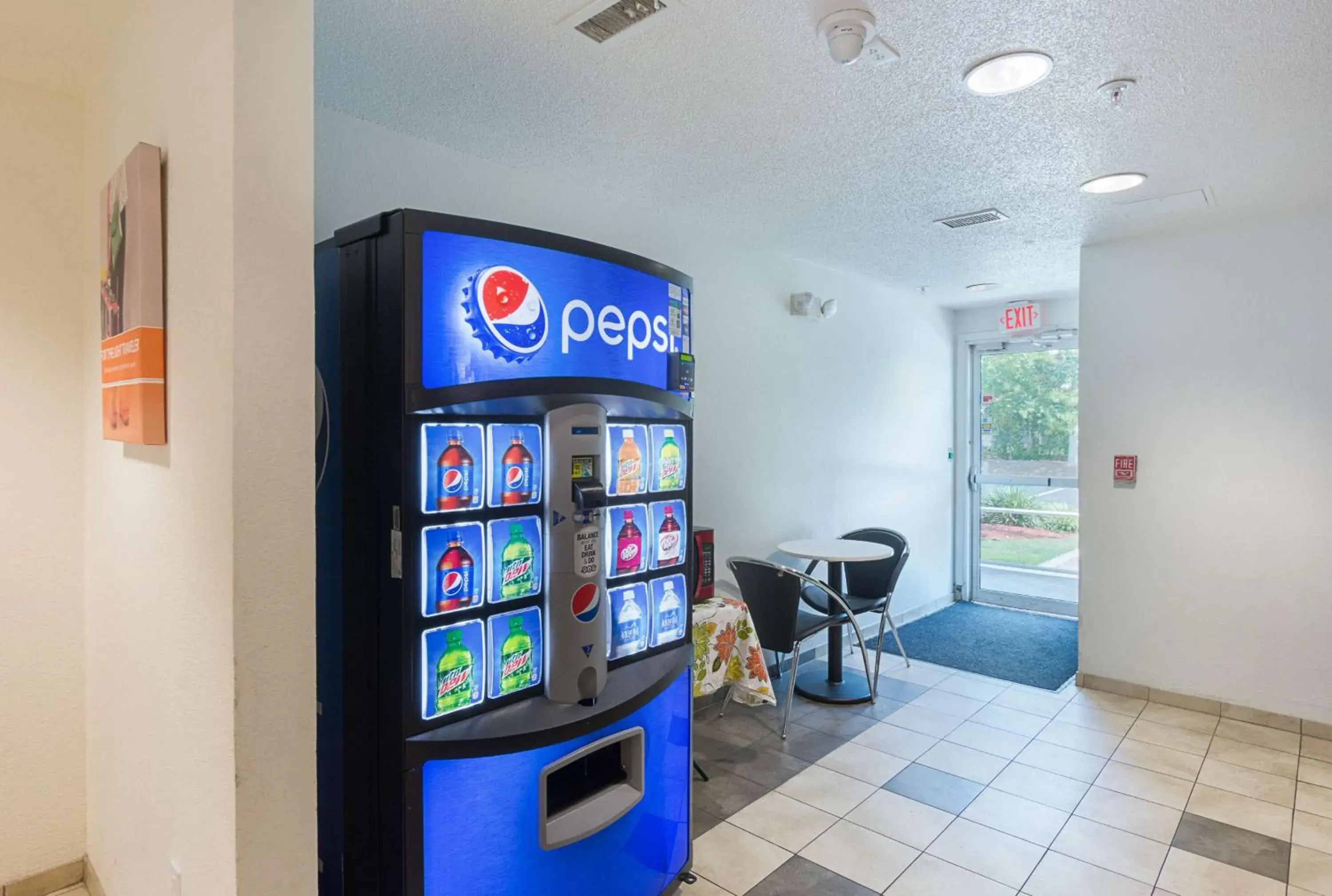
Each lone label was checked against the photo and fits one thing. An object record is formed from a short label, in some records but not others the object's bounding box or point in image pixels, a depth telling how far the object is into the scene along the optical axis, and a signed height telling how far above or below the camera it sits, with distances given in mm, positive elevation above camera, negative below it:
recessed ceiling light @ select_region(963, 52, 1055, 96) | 2113 +1093
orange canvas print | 1566 +340
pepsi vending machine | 1686 -298
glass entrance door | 5996 -320
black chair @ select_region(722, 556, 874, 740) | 3580 -800
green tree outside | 5988 +302
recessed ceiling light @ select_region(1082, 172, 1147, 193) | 3119 +1110
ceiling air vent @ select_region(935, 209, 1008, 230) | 3637 +1127
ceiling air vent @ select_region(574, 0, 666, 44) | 1880 +1127
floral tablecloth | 3348 -1006
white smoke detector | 1832 +1041
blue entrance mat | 4613 -1442
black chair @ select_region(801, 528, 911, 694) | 4281 -878
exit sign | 5840 +981
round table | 4012 -1088
